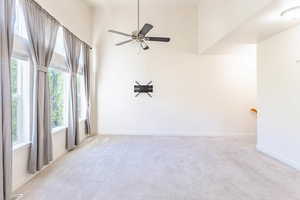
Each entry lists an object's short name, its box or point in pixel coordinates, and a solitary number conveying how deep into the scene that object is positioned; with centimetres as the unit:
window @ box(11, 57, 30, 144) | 207
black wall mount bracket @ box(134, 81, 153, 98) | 436
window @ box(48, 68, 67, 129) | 288
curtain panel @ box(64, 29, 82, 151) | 309
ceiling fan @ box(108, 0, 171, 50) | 274
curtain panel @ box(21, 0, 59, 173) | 210
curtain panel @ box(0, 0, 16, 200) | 158
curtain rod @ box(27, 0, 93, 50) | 224
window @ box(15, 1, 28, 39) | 199
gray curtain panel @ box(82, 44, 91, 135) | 391
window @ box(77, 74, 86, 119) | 389
